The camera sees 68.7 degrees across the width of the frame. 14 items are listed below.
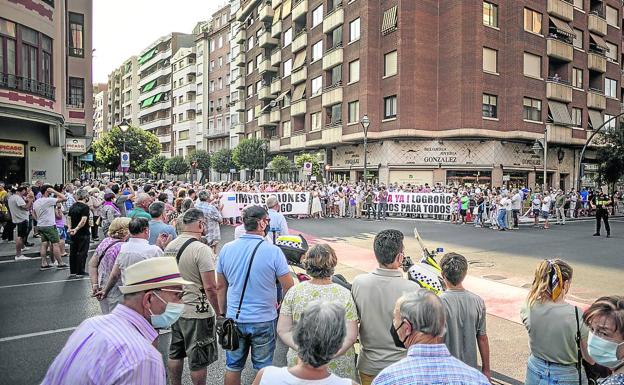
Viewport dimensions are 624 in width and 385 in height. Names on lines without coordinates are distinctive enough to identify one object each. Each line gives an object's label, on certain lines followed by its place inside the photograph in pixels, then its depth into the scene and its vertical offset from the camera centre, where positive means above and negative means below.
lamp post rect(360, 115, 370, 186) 27.16 +3.62
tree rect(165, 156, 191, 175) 68.12 +2.34
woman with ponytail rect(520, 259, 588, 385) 3.29 -1.05
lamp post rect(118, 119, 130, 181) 21.11 +2.54
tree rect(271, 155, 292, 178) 40.41 +1.60
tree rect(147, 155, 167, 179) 69.75 +2.58
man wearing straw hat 1.92 -0.71
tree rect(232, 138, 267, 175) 50.75 +3.13
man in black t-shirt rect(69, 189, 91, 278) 9.70 -1.14
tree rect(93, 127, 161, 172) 45.59 +3.66
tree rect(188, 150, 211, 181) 64.44 +3.33
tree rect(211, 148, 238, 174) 59.06 +2.72
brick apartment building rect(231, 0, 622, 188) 33.19 +7.54
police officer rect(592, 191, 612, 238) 17.78 -1.05
